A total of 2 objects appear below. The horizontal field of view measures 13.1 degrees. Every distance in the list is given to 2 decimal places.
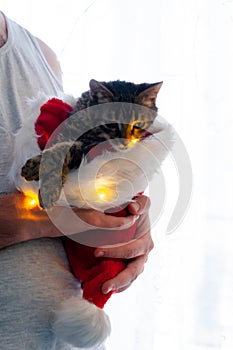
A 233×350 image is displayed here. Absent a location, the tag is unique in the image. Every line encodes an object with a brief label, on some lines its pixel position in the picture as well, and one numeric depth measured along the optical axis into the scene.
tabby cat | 1.19
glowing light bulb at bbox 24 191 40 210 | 1.24
